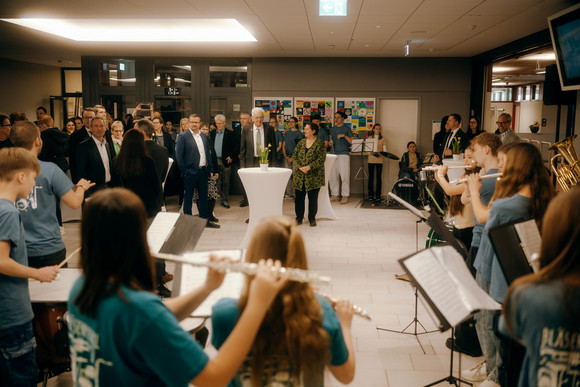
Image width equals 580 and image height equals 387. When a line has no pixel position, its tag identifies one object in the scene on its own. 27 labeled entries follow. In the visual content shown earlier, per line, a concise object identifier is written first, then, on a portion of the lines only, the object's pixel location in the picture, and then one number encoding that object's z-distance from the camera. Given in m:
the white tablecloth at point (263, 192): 6.04
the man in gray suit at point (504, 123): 7.69
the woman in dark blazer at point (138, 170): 4.41
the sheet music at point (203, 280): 1.94
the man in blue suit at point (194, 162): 7.16
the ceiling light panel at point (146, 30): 8.31
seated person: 9.88
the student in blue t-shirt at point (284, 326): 1.32
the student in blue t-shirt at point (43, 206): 2.95
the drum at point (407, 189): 9.00
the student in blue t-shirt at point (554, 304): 1.39
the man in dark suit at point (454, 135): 8.68
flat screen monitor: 5.17
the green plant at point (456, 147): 7.78
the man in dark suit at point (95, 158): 5.12
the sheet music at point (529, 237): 2.15
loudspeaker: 5.98
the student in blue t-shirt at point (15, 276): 2.11
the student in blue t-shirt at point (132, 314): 1.23
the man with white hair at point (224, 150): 9.38
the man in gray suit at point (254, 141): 9.00
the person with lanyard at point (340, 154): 10.25
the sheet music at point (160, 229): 2.61
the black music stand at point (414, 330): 3.88
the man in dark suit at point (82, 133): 6.19
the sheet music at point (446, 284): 2.20
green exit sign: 5.71
